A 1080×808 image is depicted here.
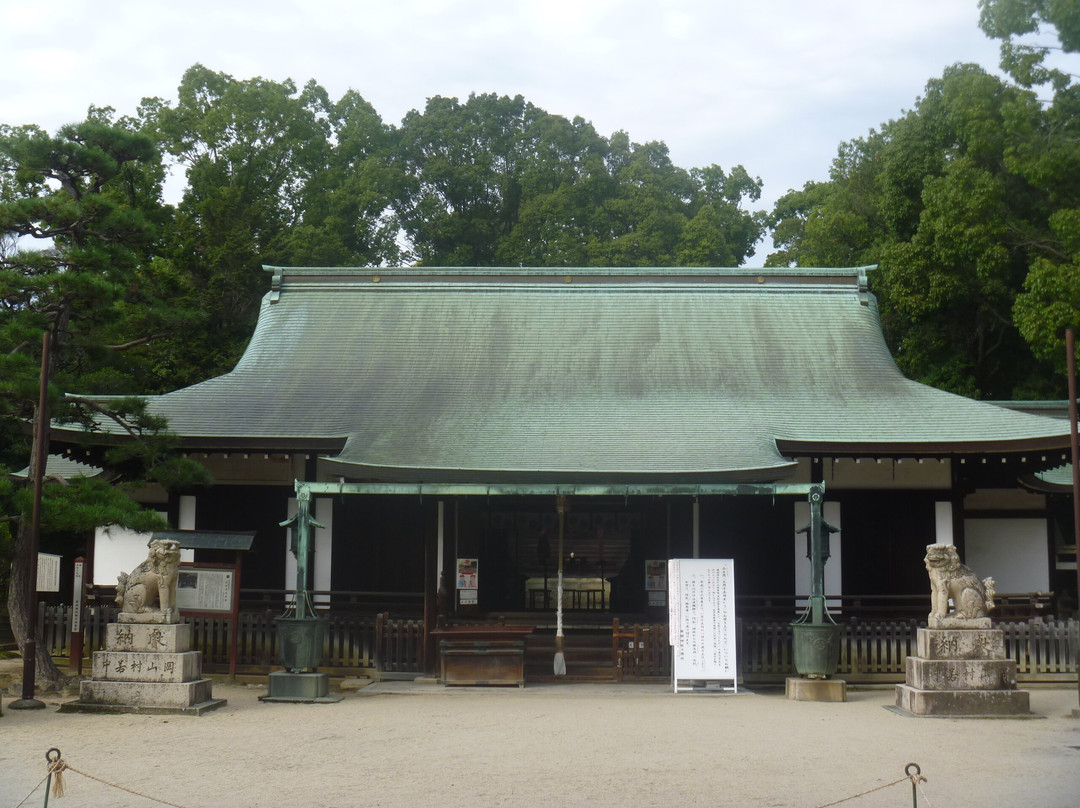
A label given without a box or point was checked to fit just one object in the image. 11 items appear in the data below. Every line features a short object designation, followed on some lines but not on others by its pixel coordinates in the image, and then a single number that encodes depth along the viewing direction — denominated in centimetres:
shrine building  1408
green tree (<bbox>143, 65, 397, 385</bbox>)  2855
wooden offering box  1323
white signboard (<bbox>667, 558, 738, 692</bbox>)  1280
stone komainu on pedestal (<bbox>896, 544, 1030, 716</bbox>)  1094
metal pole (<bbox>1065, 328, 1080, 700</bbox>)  1118
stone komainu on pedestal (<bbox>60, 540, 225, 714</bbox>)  1102
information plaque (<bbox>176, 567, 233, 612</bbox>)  1353
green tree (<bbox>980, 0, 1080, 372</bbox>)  1994
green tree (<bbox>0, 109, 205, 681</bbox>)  1190
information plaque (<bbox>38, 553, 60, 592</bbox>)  1518
